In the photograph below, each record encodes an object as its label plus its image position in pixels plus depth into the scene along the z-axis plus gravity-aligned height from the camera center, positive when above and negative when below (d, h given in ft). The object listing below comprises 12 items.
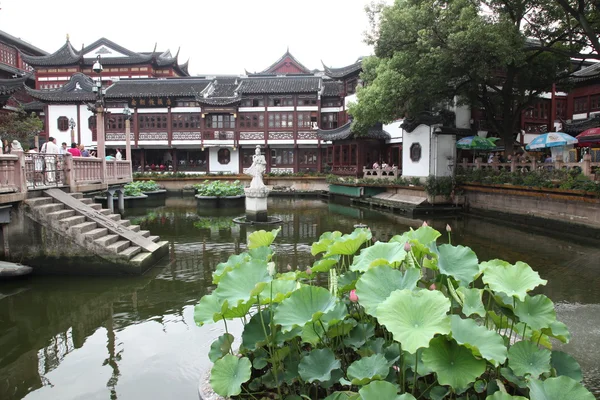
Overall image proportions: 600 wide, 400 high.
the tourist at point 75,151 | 42.96 +2.07
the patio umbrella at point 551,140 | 51.94 +3.11
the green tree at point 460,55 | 44.88 +12.28
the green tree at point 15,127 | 66.39 +7.32
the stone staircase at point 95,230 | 27.40 -3.72
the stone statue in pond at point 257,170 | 48.78 +0.05
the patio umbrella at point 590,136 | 50.72 +3.43
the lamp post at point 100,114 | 41.83 +5.53
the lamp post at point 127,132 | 60.54 +5.41
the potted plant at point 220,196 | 65.26 -3.68
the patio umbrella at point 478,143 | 62.18 +3.52
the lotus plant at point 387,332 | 7.85 -3.36
